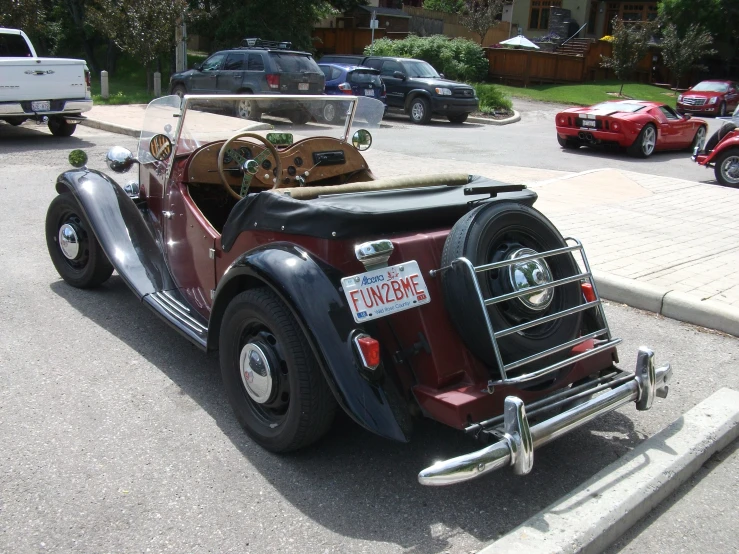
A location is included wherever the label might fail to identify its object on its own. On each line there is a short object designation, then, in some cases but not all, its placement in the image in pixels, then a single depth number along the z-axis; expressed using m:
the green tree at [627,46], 29.41
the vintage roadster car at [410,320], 2.96
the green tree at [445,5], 43.14
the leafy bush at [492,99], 21.86
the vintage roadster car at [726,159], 11.29
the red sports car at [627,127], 14.04
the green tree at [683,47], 31.28
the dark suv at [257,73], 16.22
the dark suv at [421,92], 18.70
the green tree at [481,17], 34.28
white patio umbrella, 32.56
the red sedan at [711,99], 26.09
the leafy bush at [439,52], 27.80
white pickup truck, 11.41
